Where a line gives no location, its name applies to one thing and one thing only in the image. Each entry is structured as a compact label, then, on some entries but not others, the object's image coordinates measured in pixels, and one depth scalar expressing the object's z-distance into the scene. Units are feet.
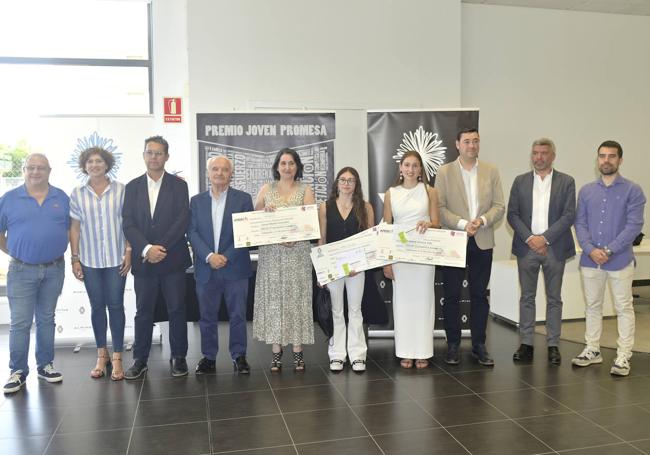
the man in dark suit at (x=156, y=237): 12.32
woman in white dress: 12.70
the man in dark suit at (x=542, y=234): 13.20
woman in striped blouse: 12.40
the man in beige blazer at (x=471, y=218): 13.05
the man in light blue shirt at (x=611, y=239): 12.35
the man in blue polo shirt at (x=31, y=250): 11.91
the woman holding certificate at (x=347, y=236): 12.53
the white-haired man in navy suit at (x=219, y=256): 12.45
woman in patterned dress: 12.49
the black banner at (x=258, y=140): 17.52
